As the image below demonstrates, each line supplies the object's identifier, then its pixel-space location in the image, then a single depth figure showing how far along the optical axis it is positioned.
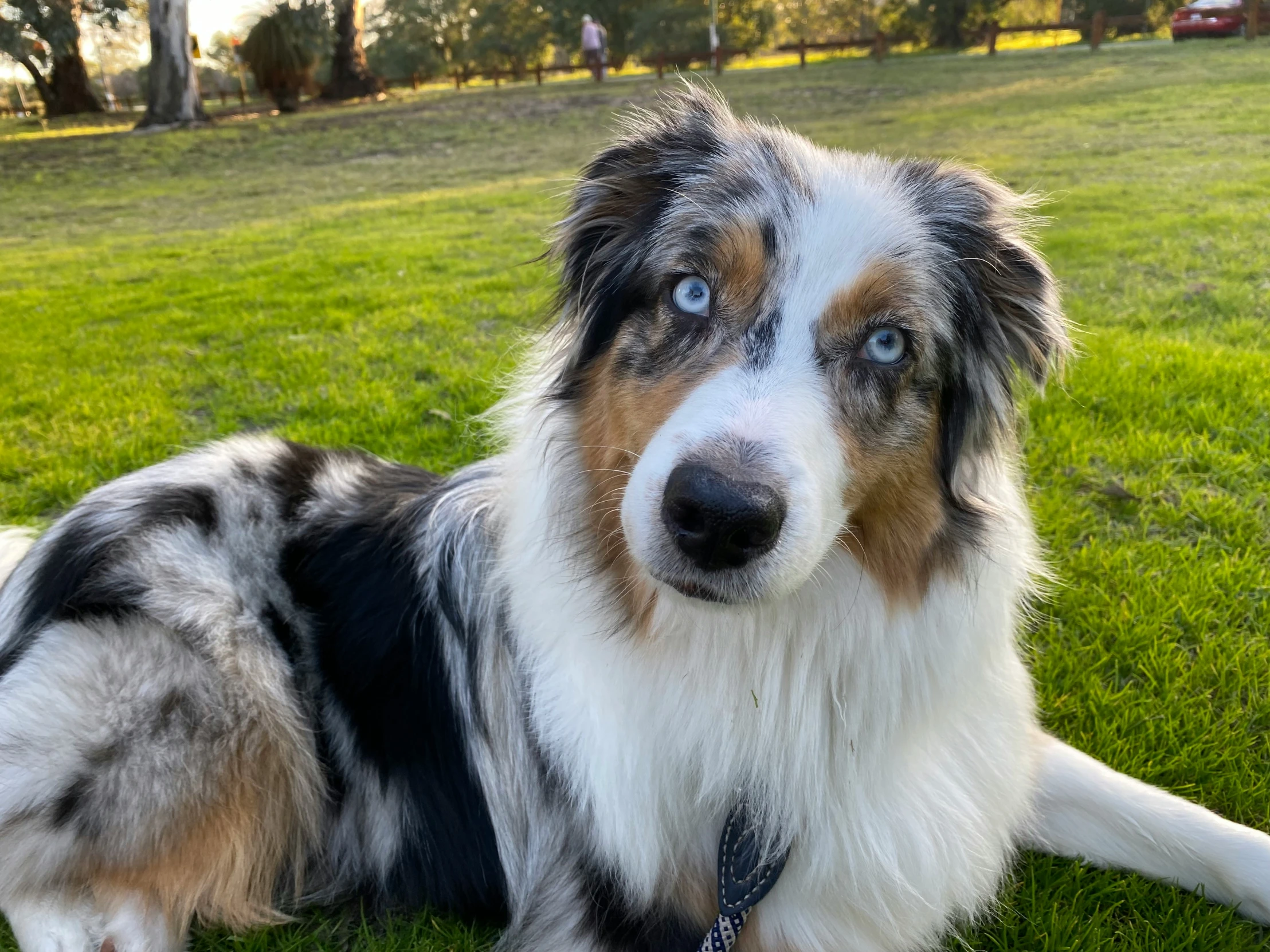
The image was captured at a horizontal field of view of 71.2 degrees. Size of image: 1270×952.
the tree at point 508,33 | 47.25
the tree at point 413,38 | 44.59
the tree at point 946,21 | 33.50
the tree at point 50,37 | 24.20
